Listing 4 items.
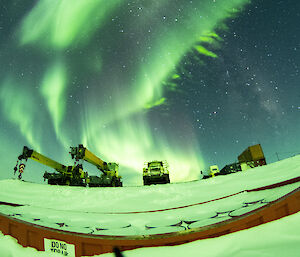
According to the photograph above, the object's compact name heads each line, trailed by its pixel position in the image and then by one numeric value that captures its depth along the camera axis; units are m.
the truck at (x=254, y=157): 21.03
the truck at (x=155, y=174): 15.27
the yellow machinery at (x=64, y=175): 14.63
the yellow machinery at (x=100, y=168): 12.30
